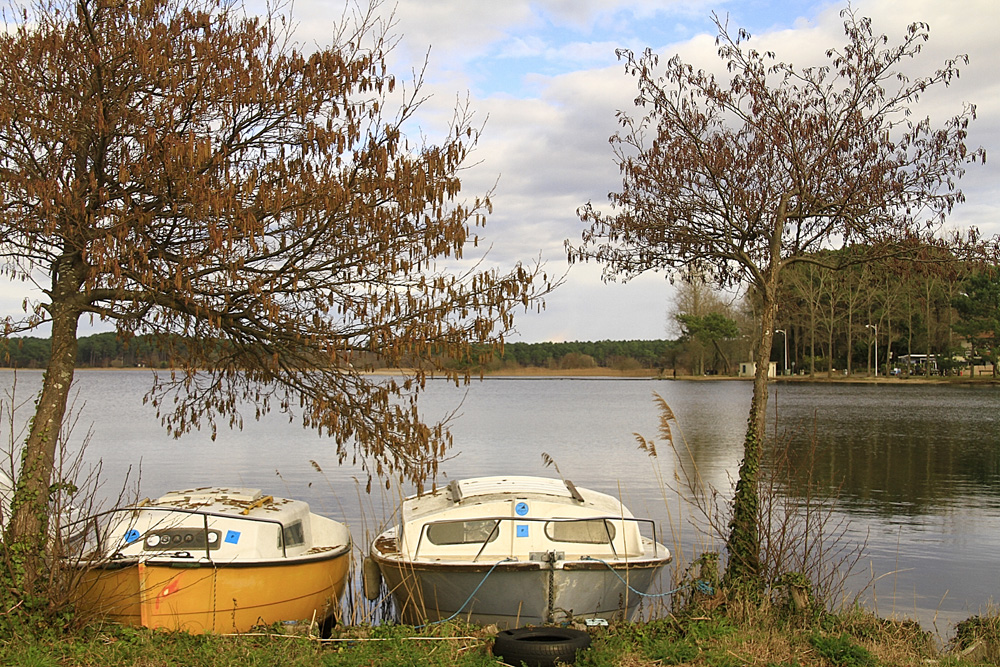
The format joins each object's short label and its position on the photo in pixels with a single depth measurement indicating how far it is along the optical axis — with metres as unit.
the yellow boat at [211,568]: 9.45
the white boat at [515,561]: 10.77
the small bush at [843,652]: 7.86
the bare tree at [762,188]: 10.48
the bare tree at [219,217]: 8.43
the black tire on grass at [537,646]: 7.68
